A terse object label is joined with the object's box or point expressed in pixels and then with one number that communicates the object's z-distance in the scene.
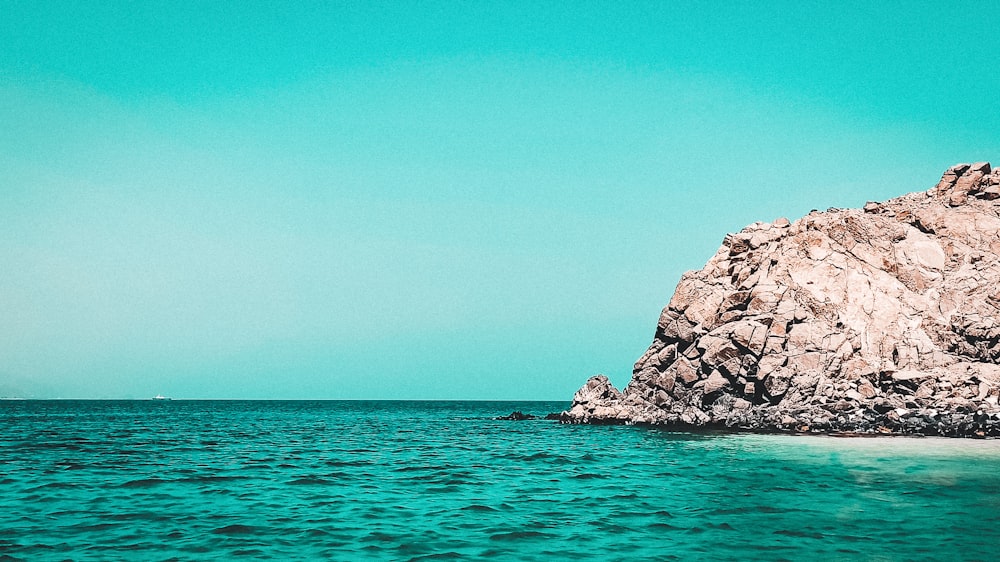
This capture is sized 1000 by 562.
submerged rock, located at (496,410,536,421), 95.00
